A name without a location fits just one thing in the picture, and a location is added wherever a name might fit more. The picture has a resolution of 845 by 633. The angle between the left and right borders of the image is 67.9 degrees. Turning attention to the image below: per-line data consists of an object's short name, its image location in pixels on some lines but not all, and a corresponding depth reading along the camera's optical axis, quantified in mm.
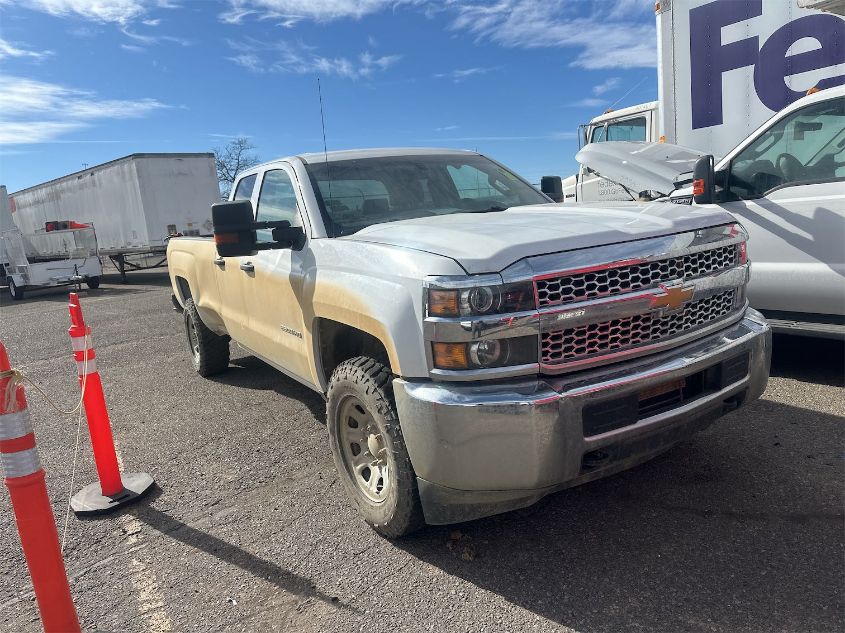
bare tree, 37000
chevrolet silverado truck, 2365
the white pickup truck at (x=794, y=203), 4406
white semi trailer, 18375
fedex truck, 6094
